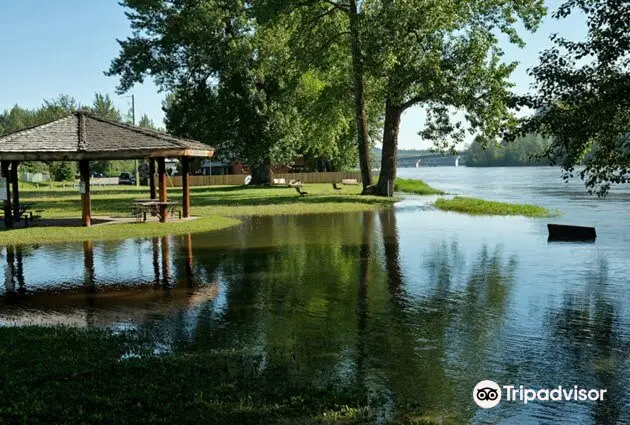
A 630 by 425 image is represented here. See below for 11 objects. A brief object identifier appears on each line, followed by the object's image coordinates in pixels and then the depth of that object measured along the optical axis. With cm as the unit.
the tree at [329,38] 3822
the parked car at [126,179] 6833
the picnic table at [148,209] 2483
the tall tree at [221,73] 4672
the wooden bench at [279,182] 5681
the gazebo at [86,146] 2306
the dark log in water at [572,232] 2008
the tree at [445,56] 3262
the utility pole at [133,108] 6255
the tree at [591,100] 996
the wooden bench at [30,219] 2432
